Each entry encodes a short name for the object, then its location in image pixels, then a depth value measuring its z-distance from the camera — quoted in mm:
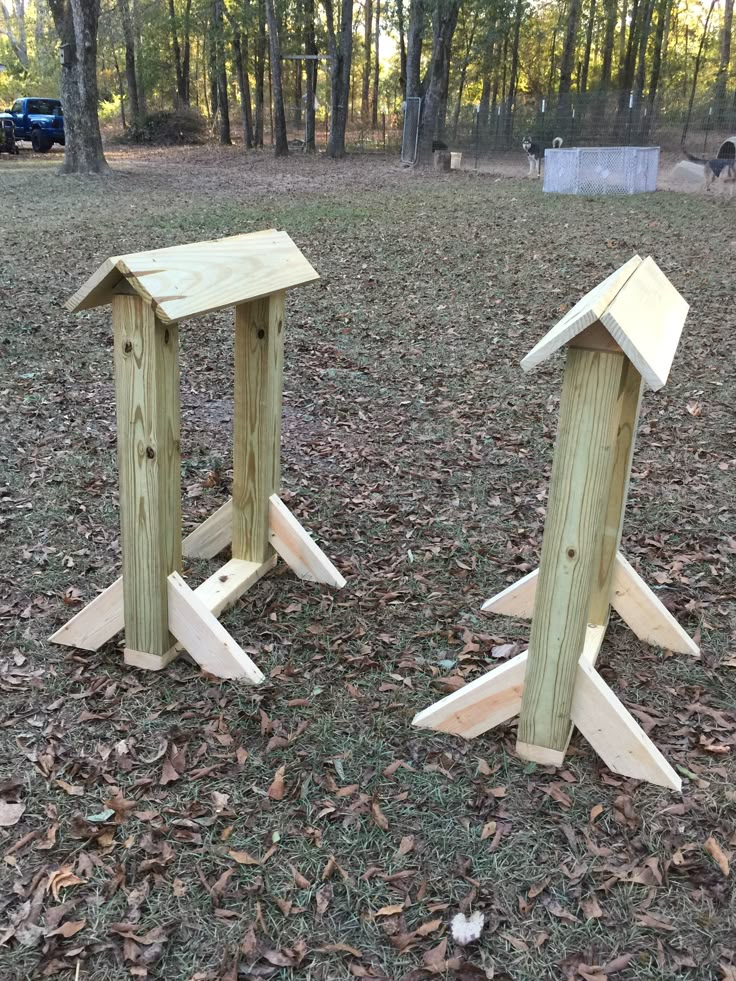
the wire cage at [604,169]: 17656
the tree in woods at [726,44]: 36469
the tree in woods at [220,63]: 33562
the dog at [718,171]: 17562
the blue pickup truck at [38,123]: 29344
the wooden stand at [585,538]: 2303
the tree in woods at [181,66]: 40531
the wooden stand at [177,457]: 2711
